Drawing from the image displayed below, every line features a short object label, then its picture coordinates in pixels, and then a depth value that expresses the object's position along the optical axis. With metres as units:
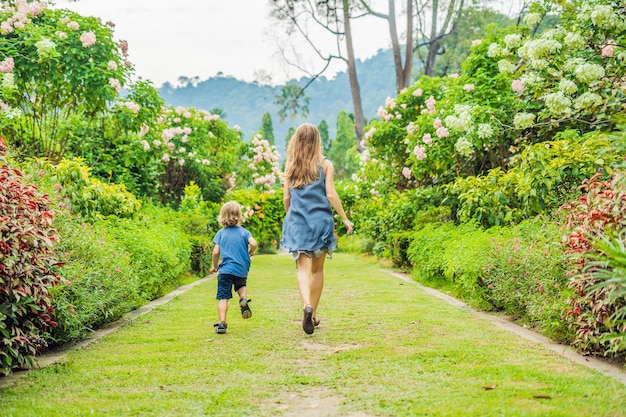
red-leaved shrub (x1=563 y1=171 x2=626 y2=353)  4.13
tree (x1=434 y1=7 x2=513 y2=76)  25.61
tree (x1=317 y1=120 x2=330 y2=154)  67.82
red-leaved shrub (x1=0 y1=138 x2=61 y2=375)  4.10
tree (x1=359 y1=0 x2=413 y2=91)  22.20
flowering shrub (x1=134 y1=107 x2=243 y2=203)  17.91
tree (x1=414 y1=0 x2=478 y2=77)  24.48
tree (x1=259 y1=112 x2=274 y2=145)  62.42
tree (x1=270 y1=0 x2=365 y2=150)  23.44
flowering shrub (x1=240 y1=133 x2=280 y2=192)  22.09
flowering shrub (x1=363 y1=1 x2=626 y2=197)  8.12
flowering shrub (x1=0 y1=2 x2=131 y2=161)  9.94
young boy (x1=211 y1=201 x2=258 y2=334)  6.36
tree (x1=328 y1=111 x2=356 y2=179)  55.55
